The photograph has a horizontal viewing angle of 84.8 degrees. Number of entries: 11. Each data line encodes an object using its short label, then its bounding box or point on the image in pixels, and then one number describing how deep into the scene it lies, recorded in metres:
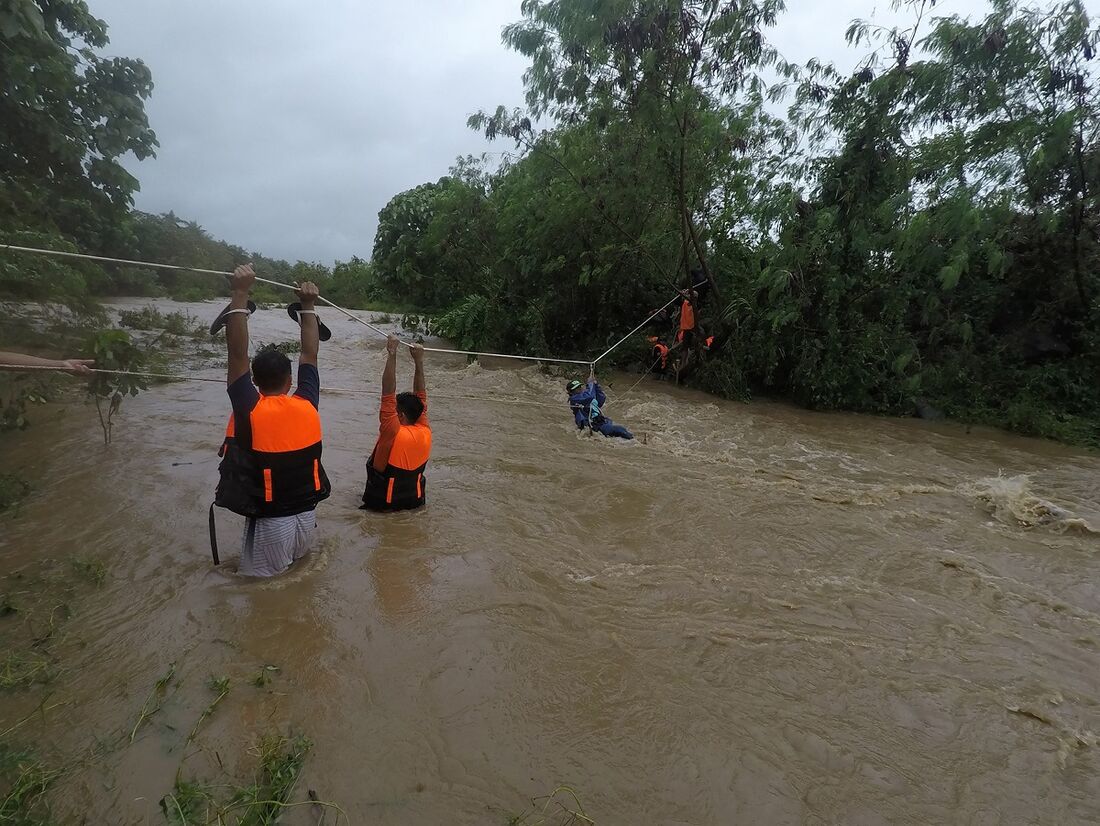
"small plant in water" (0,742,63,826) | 1.84
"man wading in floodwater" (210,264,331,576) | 3.06
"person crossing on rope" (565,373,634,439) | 7.22
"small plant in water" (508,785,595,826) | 2.04
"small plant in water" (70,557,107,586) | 3.38
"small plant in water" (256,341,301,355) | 11.70
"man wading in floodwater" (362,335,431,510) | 4.27
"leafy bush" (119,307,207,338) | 11.68
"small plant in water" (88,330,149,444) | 5.51
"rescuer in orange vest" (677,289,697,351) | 10.98
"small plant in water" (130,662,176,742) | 2.32
